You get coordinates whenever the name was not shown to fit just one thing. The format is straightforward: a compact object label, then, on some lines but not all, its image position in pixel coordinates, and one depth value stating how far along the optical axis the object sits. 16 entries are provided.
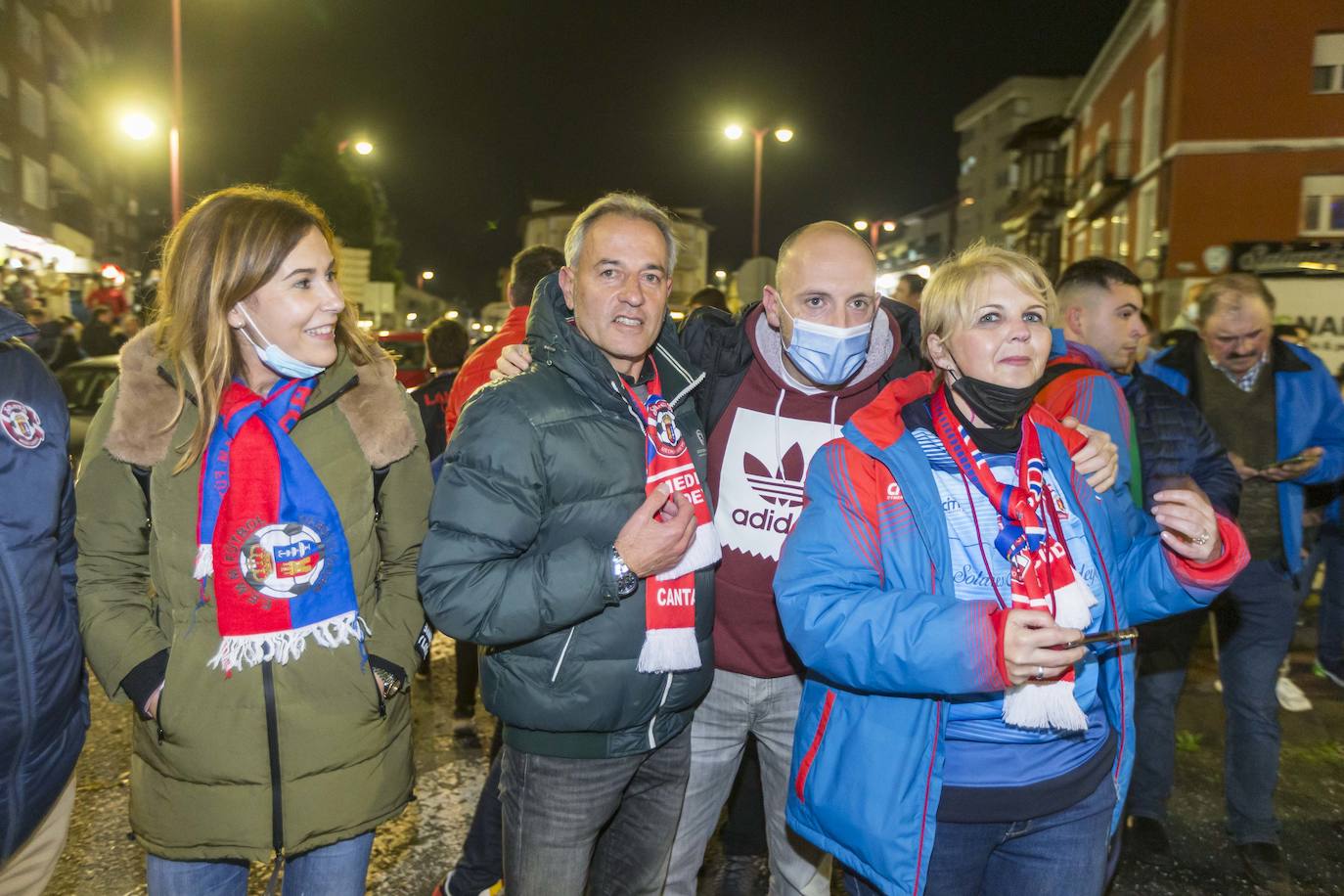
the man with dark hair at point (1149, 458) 3.69
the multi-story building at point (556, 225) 71.12
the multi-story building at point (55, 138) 28.52
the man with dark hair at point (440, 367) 6.06
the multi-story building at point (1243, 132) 19.98
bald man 3.08
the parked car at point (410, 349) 16.72
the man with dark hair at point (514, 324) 4.37
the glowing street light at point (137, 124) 16.42
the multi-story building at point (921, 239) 70.06
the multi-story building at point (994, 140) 47.00
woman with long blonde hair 2.22
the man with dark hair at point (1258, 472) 4.12
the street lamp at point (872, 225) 33.65
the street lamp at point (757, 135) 24.30
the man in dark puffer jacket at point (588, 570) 2.31
